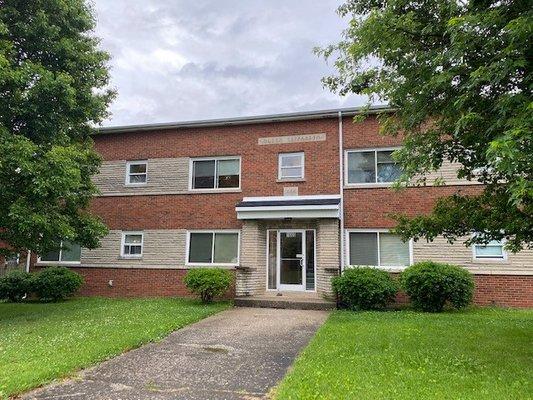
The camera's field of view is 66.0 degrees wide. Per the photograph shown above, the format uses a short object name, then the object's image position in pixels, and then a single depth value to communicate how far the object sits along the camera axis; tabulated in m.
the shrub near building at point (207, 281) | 13.59
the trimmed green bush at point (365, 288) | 12.43
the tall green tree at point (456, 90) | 4.74
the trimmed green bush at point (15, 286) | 15.89
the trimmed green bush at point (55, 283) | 15.54
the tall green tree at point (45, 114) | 10.15
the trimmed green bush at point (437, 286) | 12.04
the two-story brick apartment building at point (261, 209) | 13.97
